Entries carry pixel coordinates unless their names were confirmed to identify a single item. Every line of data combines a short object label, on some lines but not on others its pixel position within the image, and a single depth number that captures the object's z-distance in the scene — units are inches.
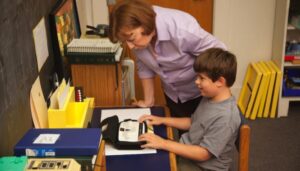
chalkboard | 51.2
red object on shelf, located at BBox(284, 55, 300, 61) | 130.7
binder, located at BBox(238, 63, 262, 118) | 131.1
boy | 64.7
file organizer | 62.7
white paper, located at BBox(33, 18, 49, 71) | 67.1
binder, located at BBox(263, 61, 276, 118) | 129.8
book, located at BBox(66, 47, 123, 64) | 80.5
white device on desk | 44.0
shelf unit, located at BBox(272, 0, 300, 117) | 126.7
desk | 59.9
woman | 67.0
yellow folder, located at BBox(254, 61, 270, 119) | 129.5
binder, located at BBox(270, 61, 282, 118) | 129.5
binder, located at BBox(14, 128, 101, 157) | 48.2
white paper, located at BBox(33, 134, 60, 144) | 50.1
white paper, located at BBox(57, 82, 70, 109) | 63.0
